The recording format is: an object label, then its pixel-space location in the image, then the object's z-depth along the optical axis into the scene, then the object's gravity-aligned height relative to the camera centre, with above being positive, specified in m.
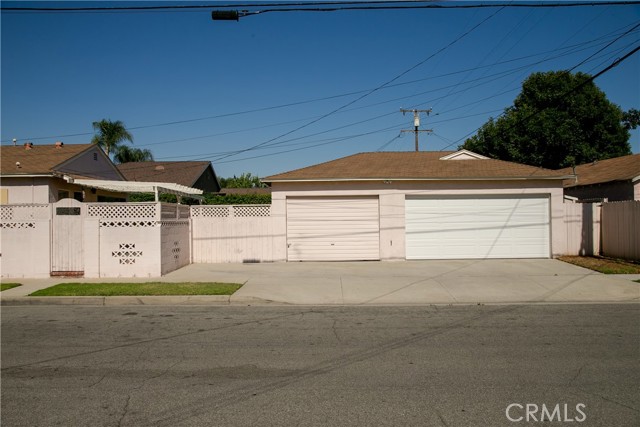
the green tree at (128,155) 48.16 +5.35
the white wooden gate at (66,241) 13.58 -0.87
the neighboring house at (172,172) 39.40 +3.10
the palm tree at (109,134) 45.34 +7.00
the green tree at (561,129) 34.75 +5.67
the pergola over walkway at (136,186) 14.73 +0.71
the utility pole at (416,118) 33.81 +6.22
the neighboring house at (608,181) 19.48 +1.15
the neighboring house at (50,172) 17.78 +1.45
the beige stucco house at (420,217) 17.22 -0.31
